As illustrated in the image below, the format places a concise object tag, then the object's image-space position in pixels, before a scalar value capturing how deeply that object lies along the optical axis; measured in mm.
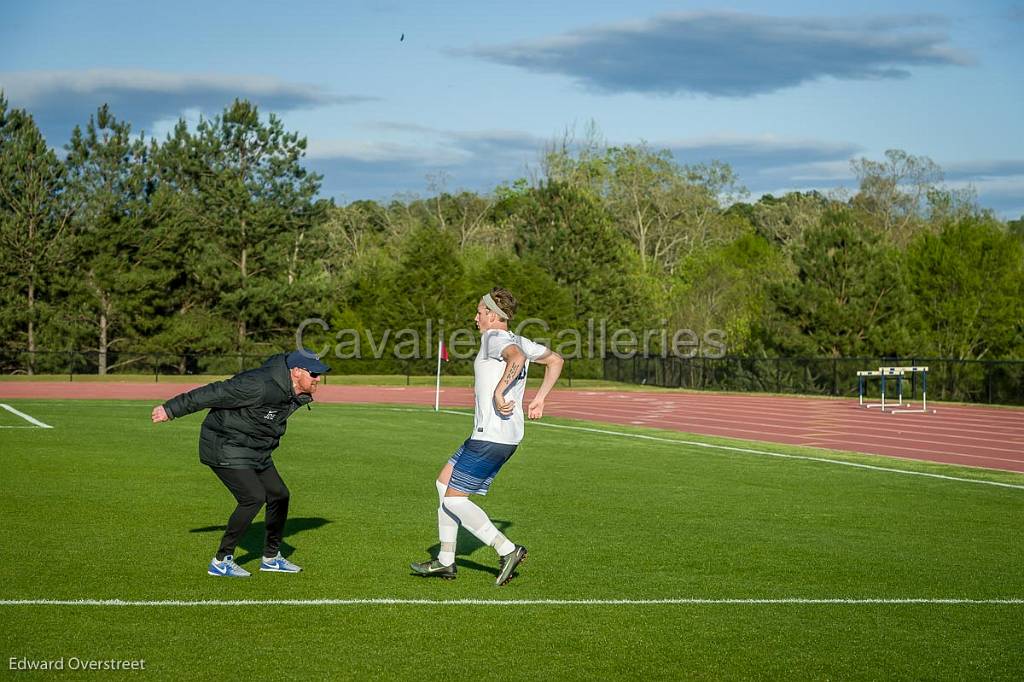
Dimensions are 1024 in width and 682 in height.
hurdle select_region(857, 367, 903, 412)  31578
